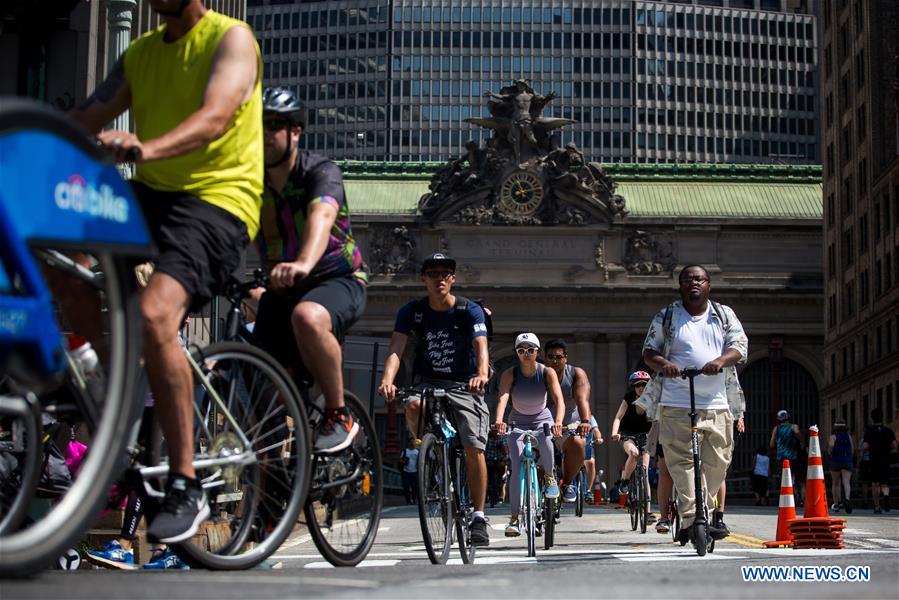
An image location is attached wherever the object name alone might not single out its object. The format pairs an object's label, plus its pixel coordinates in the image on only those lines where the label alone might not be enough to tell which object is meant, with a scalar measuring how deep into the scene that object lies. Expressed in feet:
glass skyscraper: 401.70
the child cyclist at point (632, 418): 60.75
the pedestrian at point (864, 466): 97.04
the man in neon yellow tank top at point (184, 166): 18.61
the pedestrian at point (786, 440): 92.79
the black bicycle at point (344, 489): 23.56
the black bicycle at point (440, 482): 31.07
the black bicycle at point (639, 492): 58.43
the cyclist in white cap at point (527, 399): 45.65
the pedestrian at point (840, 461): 96.22
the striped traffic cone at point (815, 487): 44.75
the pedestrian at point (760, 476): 119.65
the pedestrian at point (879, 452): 95.35
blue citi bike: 13.34
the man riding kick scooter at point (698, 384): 40.27
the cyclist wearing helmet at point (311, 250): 23.15
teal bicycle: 40.60
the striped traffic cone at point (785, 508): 45.19
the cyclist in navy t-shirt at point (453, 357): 34.81
